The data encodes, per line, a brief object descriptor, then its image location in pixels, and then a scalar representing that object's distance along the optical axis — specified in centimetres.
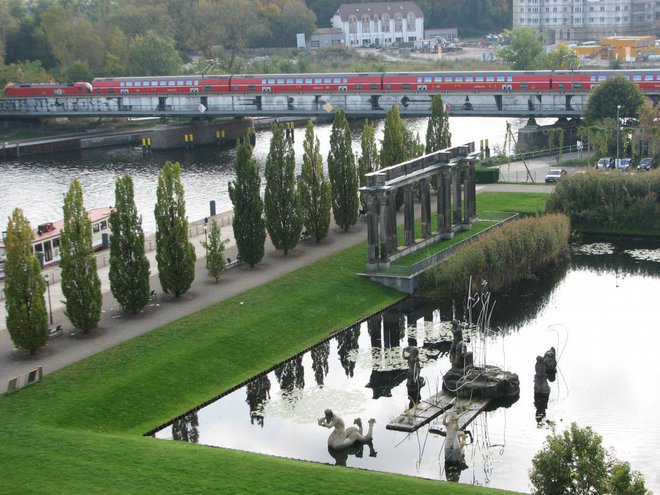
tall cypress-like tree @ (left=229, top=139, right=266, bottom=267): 6212
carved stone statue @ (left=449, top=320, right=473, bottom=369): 4778
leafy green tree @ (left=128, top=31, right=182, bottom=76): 17600
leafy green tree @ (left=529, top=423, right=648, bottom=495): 3259
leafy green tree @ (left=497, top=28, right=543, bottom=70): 17302
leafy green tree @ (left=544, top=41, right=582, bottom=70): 16275
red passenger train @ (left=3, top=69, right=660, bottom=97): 12125
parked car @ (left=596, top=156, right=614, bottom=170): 9675
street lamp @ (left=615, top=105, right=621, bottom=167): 9325
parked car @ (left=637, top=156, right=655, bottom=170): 9441
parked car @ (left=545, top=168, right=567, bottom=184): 9150
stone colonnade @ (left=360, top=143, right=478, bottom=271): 6284
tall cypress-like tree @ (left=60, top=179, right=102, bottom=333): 5075
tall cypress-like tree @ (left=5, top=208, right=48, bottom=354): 4806
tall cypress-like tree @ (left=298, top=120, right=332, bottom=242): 6875
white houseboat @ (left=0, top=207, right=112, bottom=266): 6906
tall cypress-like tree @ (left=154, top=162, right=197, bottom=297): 5616
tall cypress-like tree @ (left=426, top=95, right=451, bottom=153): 8438
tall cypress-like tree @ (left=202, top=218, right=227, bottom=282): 5941
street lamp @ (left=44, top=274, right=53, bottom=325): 5400
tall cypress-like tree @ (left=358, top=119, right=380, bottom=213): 7706
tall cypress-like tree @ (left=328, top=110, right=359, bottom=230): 7175
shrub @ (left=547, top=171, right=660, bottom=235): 7525
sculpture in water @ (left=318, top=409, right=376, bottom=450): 4166
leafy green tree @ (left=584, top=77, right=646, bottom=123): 11012
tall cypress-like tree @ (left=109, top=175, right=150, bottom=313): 5319
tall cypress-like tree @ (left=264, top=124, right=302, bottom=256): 6588
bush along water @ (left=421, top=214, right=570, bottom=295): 6200
